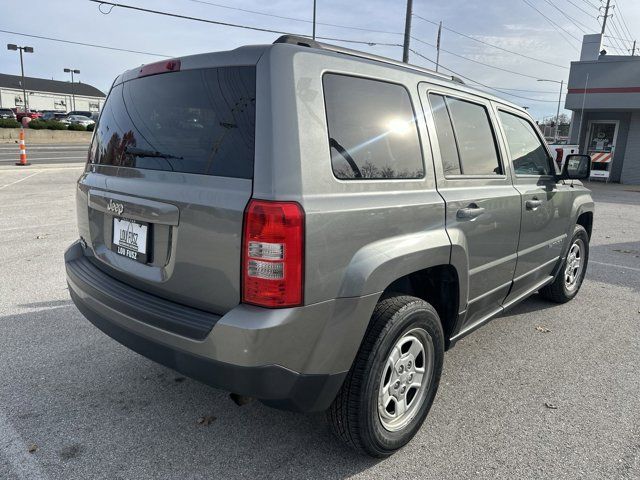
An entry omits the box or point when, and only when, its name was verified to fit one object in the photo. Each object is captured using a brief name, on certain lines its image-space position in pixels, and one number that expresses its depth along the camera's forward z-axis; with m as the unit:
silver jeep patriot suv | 1.93
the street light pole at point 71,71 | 72.56
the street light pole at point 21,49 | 46.47
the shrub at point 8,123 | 31.26
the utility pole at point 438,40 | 36.26
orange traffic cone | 15.10
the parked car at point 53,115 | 52.91
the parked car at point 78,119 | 49.31
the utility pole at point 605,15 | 40.47
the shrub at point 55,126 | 33.91
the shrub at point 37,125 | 33.50
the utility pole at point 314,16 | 24.06
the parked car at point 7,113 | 49.00
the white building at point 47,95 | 83.44
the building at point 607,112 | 18.34
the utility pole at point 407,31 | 20.84
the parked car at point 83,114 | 56.18
